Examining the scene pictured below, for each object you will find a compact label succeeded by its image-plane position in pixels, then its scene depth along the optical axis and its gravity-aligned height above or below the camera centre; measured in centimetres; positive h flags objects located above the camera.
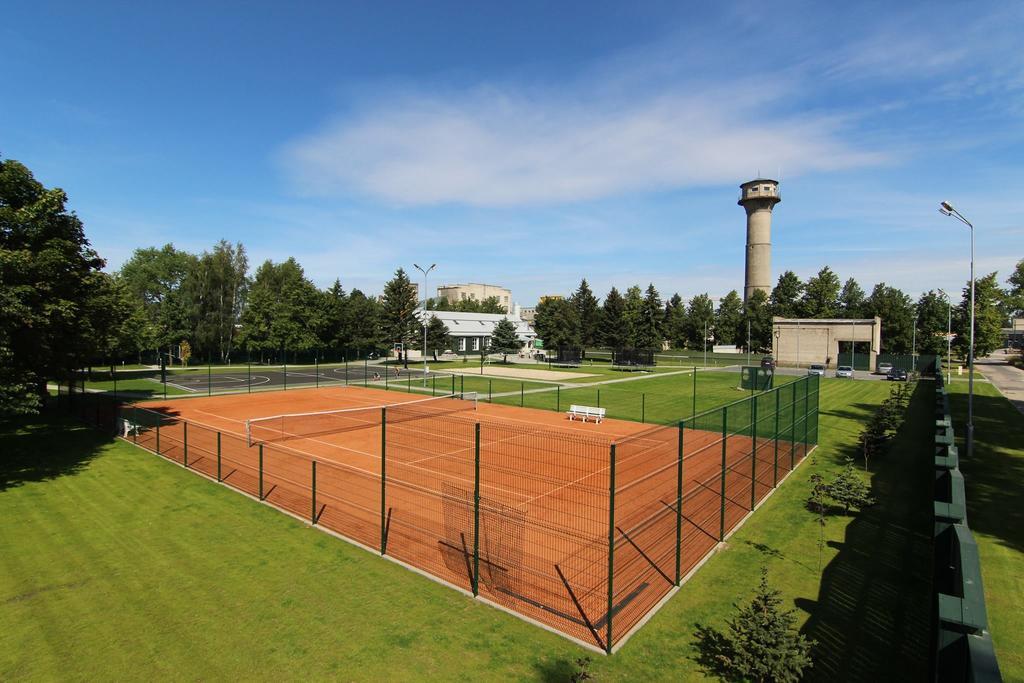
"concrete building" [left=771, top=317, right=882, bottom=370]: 6788 -61
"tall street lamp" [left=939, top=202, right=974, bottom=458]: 1894 +446
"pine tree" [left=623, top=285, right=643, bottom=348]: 7981 +337
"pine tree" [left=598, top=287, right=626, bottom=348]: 7969 +165
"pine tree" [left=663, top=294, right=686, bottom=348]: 10406 +308
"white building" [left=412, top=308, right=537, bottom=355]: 9038 +50
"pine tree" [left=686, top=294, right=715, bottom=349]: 10542 +309
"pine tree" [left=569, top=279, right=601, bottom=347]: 8519 +288
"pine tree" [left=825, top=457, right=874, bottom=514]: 1391 -439
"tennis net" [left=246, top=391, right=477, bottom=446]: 2467 -500
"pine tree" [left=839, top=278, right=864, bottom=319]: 9849 +792
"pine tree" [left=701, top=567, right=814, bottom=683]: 669 -429
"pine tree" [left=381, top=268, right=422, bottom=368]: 7141 +268
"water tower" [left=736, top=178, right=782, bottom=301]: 11081 +2341
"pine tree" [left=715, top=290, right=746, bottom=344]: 10138 +302
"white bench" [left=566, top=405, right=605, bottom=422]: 2919 -468
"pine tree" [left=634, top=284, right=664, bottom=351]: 8088 +184
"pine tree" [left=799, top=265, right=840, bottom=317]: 9281 +717
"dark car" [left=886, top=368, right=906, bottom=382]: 5418 -438
